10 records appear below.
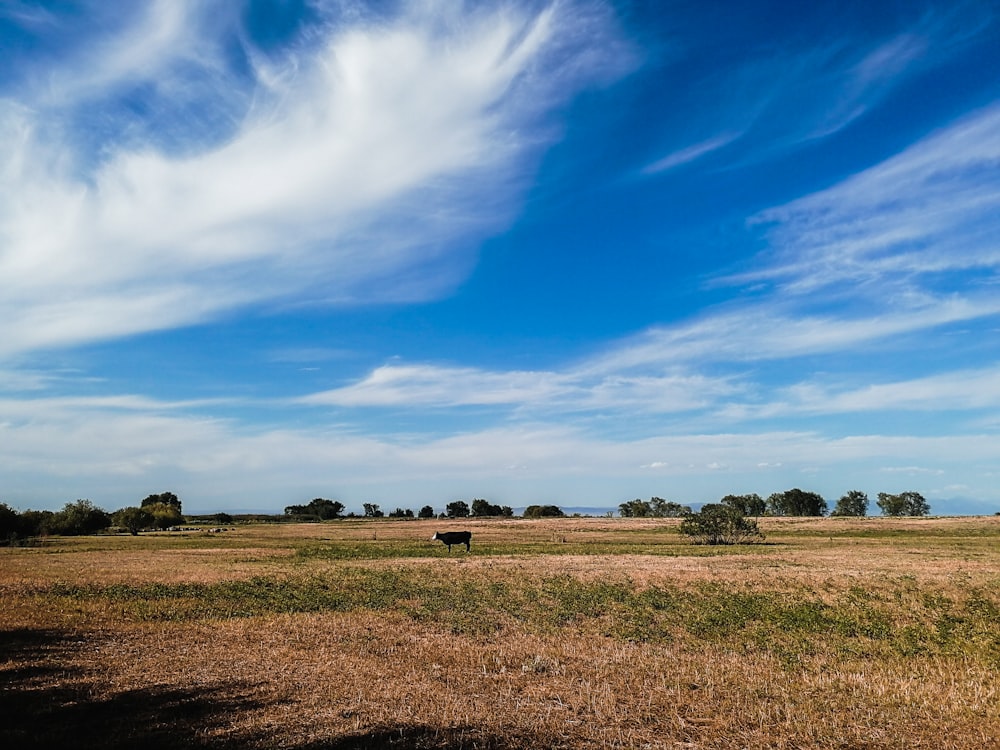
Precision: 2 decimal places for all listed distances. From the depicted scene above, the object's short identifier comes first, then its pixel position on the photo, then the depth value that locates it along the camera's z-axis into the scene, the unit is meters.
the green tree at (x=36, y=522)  91.44
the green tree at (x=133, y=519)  124.88
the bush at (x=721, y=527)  75.81
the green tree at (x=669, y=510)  189.15
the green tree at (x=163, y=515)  137.62
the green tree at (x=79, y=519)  111.62
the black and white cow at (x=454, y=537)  63.69
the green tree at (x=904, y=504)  193.88
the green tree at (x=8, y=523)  85.75
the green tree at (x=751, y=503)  192.00
